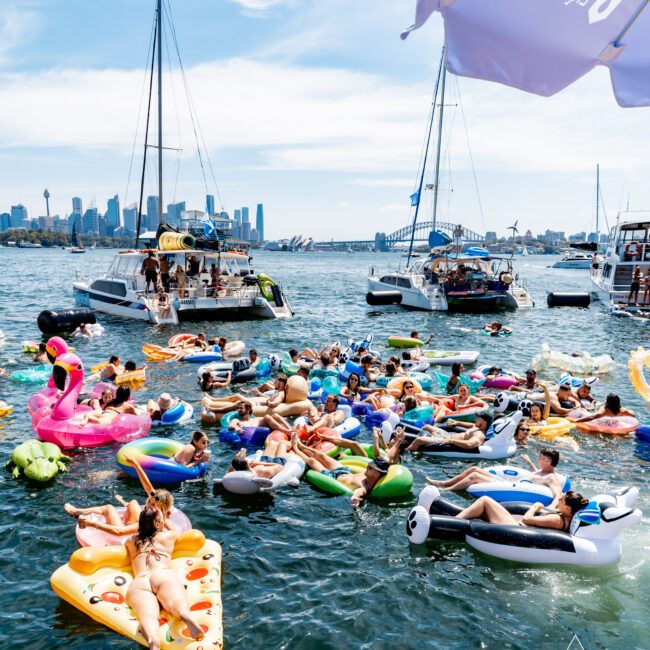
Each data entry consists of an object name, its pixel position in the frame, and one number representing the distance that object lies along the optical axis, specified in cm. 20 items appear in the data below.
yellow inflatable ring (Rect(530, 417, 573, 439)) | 1305
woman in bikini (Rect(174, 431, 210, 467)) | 1055
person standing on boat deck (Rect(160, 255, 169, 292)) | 2802
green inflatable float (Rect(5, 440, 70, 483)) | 1024
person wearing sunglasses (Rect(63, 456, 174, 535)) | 750
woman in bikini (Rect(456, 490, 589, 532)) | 820
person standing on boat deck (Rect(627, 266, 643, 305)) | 3412
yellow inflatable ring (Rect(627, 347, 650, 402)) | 1380
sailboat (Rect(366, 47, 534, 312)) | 3438
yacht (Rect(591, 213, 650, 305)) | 3538
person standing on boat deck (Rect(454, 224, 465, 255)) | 3575
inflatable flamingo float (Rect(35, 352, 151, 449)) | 1170
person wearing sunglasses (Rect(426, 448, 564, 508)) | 966
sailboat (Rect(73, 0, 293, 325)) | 2753
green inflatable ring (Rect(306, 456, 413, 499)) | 984
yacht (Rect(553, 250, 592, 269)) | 10712
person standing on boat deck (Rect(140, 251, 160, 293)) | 2783
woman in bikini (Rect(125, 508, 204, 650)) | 621
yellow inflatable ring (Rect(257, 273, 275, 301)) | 2907
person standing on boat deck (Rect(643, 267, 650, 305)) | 3434
